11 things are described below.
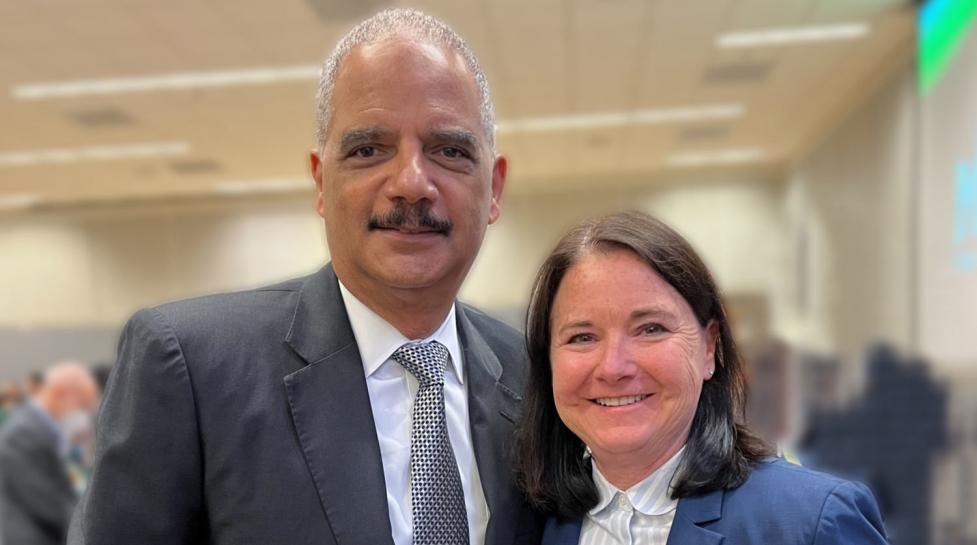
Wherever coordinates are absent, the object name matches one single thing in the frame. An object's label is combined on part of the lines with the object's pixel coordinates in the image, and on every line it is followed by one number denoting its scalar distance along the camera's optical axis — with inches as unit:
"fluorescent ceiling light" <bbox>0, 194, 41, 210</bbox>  470.3
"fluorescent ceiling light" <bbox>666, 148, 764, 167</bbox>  437.1
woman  53.3
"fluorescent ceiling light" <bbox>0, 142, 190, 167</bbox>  388.5
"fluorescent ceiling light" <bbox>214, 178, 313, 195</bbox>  461.7
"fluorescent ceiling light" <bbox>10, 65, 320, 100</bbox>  297.9
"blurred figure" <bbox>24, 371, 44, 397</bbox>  284.1
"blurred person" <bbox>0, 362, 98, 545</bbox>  183.3
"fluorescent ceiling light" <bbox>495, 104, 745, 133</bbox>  359.9
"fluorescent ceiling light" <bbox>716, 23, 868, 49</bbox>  278.2
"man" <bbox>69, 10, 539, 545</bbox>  54.5
